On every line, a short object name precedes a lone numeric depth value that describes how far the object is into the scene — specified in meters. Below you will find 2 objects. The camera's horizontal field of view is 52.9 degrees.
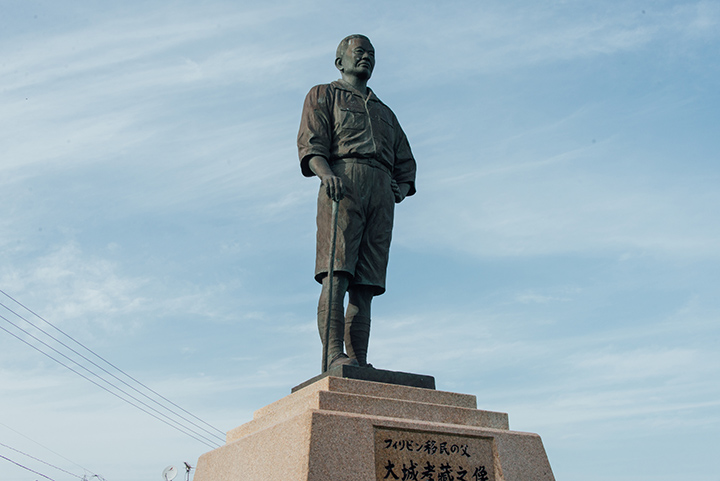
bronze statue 6.66
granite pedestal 5.04
